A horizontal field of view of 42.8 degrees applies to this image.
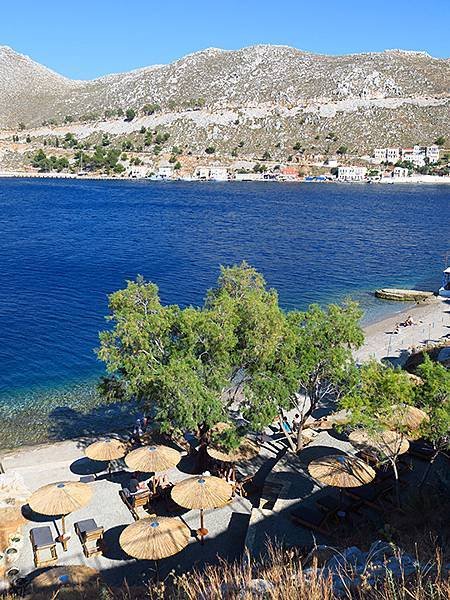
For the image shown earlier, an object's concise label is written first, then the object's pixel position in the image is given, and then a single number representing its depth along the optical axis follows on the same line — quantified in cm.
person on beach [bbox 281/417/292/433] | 2052
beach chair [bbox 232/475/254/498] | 1744
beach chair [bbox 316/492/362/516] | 1554
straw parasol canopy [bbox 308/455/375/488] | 1527
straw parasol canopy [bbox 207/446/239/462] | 1772
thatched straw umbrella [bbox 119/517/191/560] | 1314
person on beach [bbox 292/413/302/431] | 2134
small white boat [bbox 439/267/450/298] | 4731
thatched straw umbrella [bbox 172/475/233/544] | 1505
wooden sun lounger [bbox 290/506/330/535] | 1488
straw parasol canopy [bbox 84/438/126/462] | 1856
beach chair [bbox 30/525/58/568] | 1454
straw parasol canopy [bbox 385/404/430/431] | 1574
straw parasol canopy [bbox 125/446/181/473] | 1695
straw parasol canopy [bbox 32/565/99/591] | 1231
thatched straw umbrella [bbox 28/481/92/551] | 1515
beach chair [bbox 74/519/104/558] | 1490
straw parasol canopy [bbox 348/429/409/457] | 1608
